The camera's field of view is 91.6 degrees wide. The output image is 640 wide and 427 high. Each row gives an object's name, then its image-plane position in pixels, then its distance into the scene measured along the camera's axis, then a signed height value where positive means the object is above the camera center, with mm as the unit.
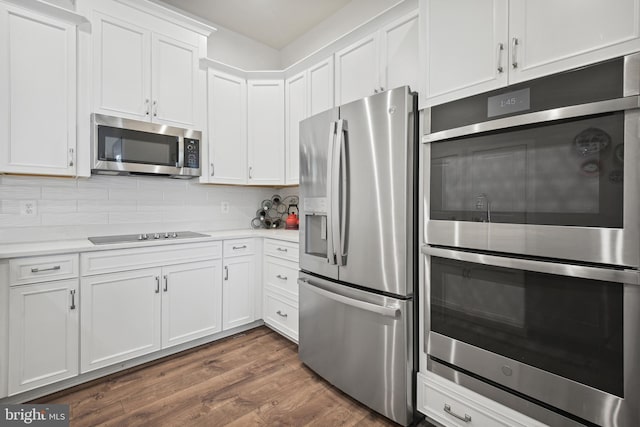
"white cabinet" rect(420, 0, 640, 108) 1084 +703
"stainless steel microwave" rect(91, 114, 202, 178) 2297 +504
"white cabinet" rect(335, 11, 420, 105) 1958 +1056
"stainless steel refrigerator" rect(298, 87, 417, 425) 1675 -225
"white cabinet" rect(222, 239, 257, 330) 2785 -666
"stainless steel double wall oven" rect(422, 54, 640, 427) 1076 -125
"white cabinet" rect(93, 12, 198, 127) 2318 +1109
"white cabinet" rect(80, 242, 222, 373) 2102 -681
